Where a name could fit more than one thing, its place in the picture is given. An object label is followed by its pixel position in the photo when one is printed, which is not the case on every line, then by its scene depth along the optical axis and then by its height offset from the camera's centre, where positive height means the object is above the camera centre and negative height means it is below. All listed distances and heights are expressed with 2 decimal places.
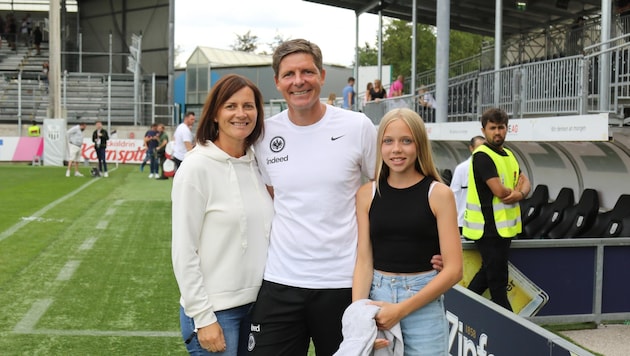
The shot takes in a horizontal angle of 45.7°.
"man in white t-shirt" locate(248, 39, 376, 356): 3.04 -0.31
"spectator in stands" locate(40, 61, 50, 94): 40.47 +3.48
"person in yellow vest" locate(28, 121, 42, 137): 33.38 +0.31
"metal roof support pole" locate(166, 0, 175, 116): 38.75 +4.58
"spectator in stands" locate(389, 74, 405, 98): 21.86 +1.56
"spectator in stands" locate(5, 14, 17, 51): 47.50 +6.74
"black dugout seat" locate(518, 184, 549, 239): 11.13 -0.94
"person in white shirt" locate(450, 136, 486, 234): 8.58 -0.52
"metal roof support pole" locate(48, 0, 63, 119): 32.22 +3.22
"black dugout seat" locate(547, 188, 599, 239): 9.75 -1.01
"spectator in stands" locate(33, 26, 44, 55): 45.78 +6.15
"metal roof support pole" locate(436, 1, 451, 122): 15.25 +1.74
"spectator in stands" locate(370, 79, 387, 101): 21.55 +1.40
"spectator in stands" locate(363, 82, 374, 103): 21.94 +1.40
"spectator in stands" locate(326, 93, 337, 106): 22.06 +1.22
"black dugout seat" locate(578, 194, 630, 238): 8.80 -0.97
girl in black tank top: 2.86 -0.38
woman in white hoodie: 2.92 -0.35
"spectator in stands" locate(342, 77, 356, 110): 23.73 +1.42
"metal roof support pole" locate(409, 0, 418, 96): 18.77 +2.44
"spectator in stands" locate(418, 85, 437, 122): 17.03 +0.81
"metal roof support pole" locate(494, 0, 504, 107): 14.46 +2.13
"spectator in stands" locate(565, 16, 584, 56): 18.64 +2.65
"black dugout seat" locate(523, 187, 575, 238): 10.53 -1.07
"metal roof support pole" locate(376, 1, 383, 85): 22.52 +3.03
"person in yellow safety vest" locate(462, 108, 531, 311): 6.21 -0.54
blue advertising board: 3.09 -0.91
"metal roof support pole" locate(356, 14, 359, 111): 23.41 +2.49
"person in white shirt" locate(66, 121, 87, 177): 23.12 -0.18
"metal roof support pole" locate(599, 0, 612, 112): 9.09 +0.75
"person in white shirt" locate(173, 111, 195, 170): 13.96 +0.02
